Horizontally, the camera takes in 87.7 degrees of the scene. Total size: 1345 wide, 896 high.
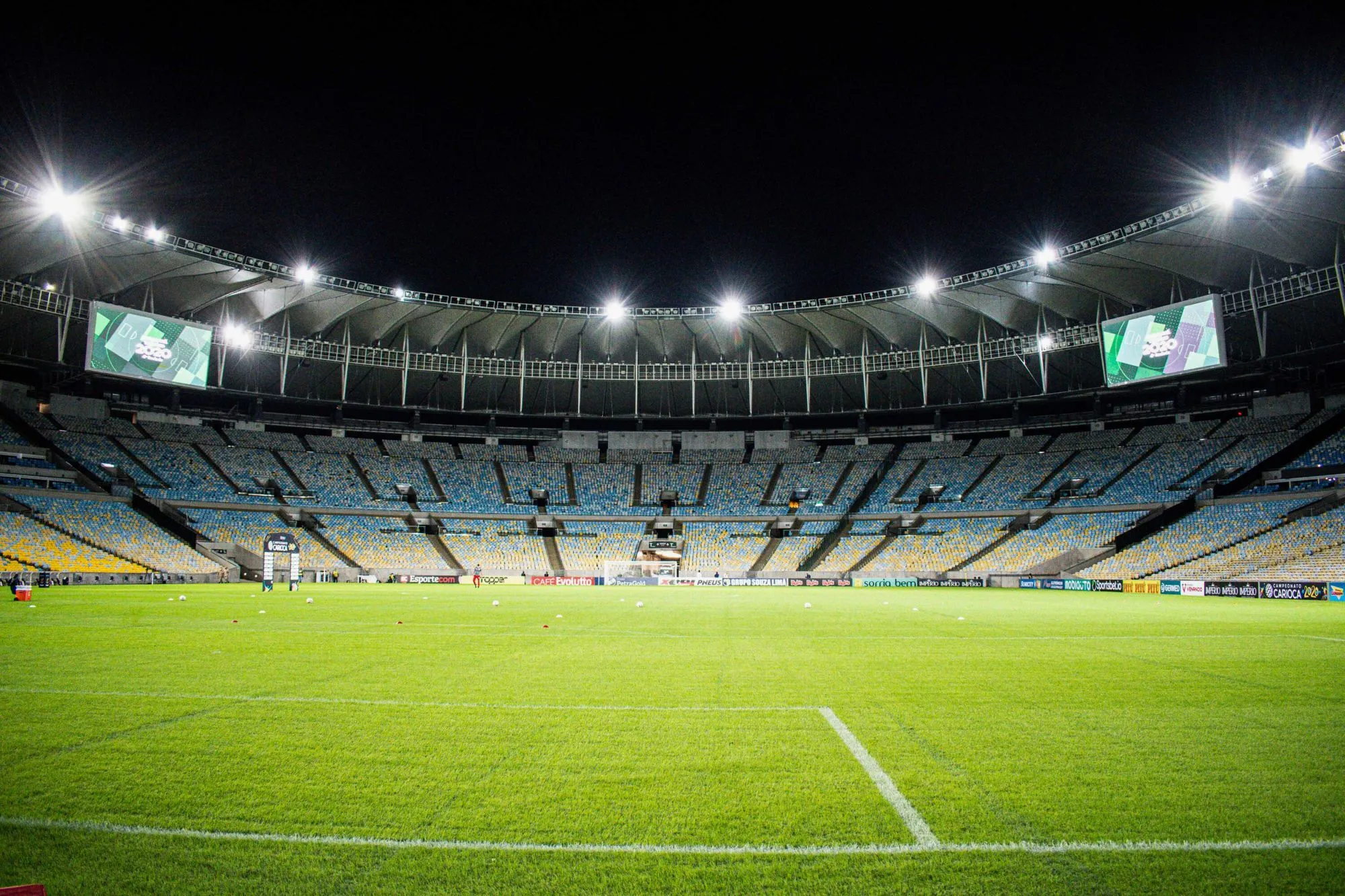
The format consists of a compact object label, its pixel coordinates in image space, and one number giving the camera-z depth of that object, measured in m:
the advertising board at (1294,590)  29.20
